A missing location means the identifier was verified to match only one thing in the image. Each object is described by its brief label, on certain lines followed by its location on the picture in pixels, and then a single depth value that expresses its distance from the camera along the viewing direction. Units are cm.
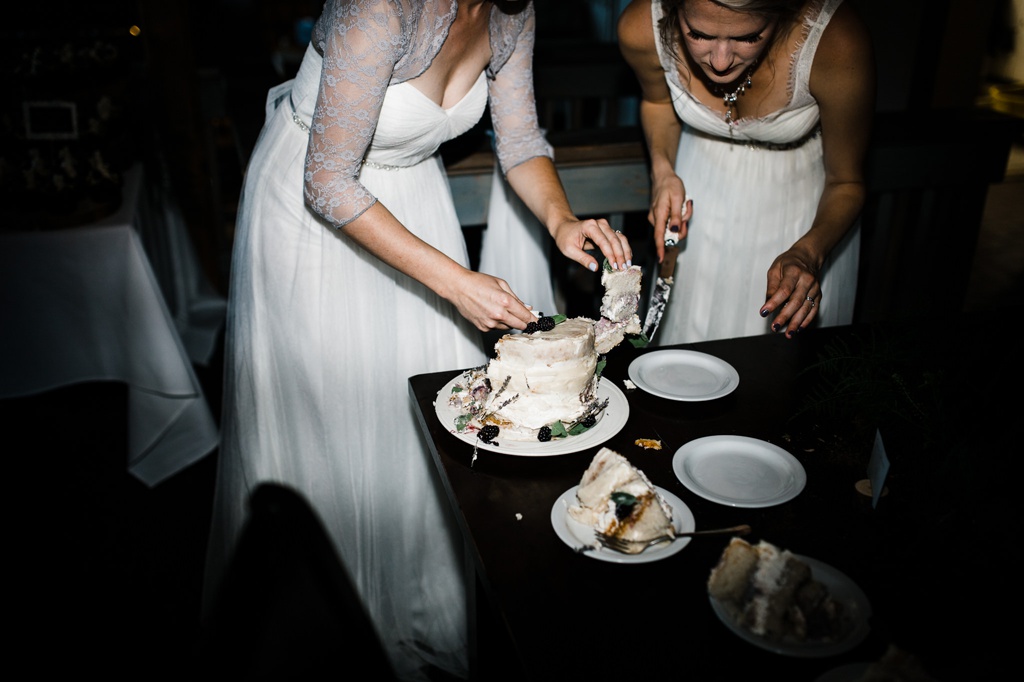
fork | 123
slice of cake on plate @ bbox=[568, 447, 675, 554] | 125
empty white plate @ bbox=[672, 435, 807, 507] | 139
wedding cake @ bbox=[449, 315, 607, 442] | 151
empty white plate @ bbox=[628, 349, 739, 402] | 171
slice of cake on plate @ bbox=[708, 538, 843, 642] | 108
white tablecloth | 287
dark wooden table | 109
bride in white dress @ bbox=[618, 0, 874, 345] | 188
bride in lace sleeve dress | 182
